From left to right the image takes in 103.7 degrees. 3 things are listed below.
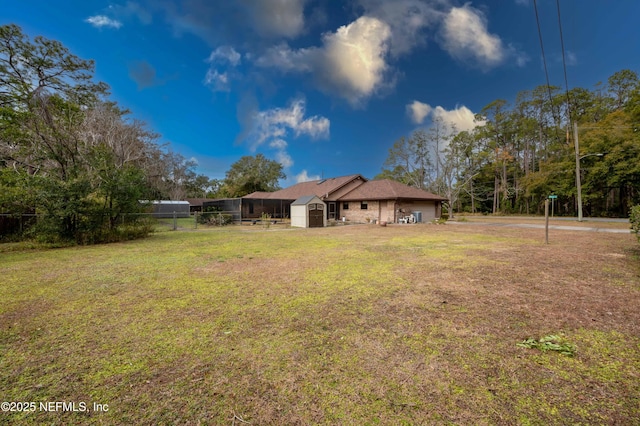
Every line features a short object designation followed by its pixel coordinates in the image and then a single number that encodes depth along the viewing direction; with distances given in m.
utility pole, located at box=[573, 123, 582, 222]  20.27
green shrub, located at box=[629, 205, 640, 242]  6.48
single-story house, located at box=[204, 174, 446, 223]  22.12
